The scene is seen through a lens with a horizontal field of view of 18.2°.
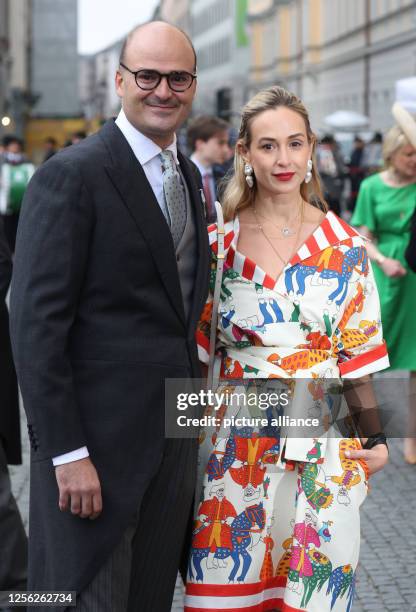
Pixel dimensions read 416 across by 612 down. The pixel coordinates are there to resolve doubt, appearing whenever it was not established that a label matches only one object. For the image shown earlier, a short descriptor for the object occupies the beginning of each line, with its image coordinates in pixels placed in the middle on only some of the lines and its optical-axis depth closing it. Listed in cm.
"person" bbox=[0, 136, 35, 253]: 1684
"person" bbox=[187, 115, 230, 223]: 861
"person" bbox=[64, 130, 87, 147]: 1962
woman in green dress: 702
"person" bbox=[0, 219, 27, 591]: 419
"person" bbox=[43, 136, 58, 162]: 2623
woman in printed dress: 333
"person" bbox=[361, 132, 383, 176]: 2505
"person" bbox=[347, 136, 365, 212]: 2471
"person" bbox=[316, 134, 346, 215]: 1310
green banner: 9762
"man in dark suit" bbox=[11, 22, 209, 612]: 297
